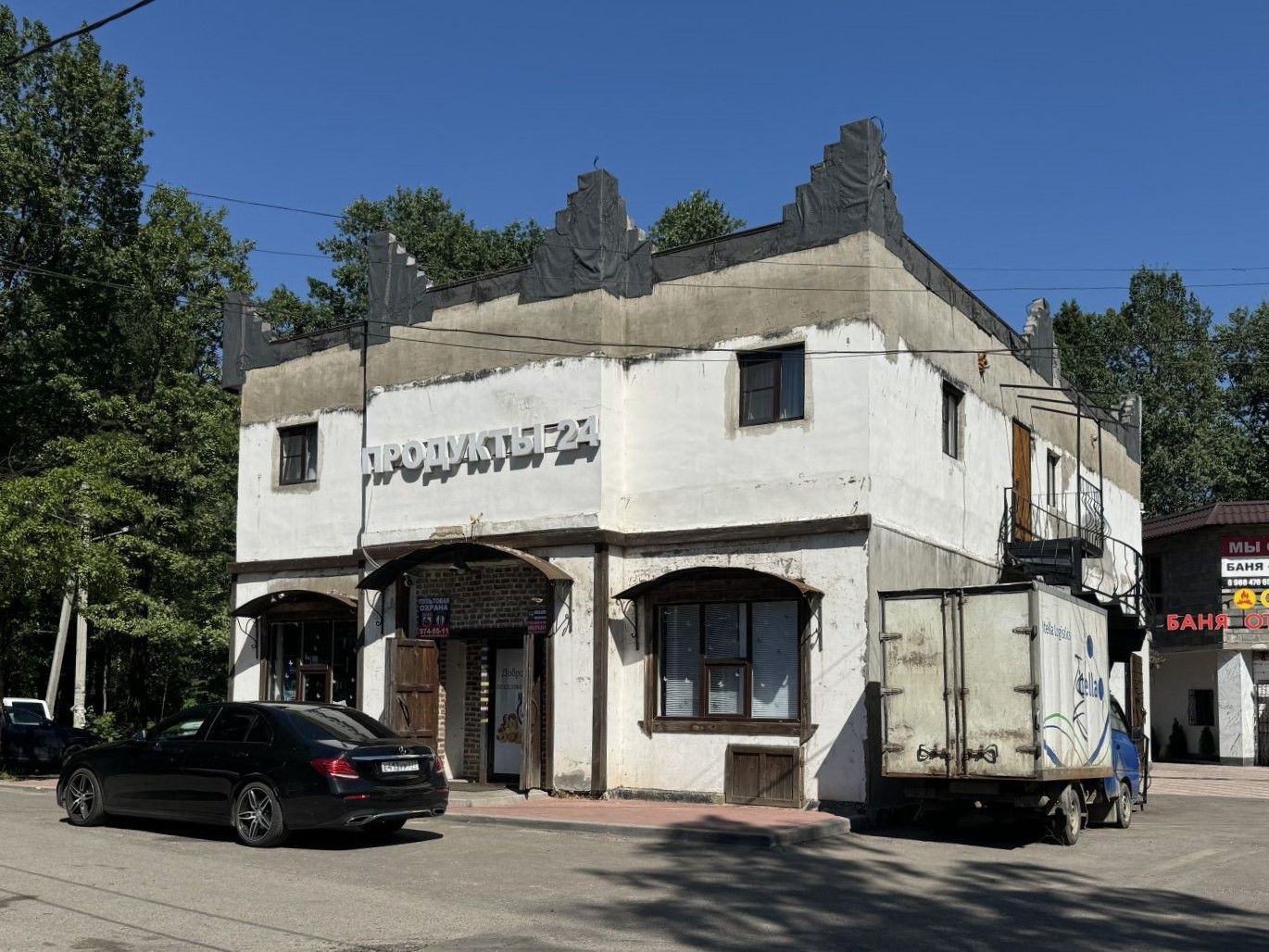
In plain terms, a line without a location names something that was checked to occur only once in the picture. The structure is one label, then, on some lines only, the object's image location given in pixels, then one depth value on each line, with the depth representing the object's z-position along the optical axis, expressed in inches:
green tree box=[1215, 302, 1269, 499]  1995.6
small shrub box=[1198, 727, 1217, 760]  1546.5
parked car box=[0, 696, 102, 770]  1048.2
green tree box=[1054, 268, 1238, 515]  1948.8
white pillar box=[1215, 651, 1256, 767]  1497.3
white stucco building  715.4
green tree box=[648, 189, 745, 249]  1921.8
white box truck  578.2
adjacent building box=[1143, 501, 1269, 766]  1498.5
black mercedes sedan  521.7
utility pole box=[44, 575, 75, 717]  1503.4
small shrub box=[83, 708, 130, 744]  1289.1
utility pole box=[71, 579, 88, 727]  1440.7
